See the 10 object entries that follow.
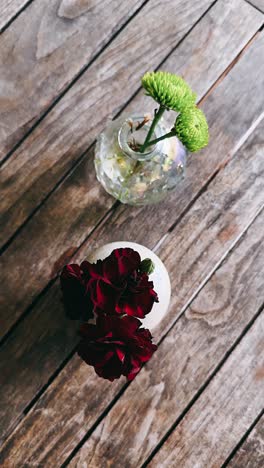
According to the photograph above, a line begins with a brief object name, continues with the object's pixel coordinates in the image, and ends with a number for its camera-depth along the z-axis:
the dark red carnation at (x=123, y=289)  0.77
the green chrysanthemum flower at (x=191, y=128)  0.77
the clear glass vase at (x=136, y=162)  0.86
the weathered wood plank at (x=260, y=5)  1.01
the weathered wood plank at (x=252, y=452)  0.94
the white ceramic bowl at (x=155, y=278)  0.87
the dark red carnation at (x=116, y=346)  0.77
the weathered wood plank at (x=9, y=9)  0.99
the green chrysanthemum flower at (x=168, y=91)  0.74
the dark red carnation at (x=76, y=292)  0.80
